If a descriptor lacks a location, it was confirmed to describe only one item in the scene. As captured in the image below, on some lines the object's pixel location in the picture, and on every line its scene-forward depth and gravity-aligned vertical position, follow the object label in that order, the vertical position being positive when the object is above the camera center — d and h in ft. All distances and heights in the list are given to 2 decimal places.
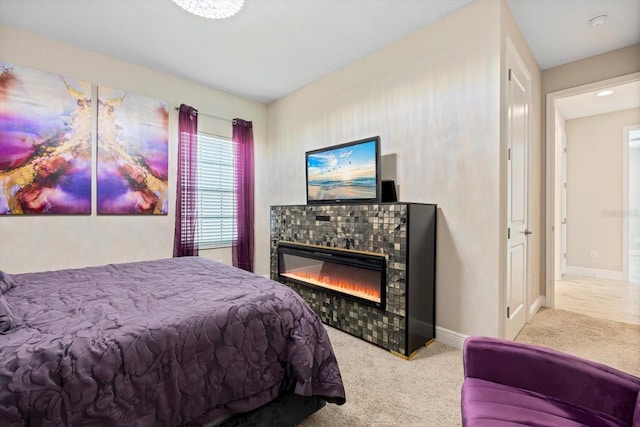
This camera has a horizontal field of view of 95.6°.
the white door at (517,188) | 7.86 +0.76
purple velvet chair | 3.33 -2.28
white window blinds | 12.68 +0.95
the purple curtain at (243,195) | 13.66 +0.87
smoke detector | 8.08 +5.51
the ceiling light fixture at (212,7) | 6.74 +4.90
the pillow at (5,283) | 5.28 -1.32
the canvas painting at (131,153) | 10.14 +2.23
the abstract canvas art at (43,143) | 8.54 +2.22
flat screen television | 8.80 +1.37
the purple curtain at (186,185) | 11.81 +1.18
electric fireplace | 8.21 -1.88
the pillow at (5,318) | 3.68 -1.36
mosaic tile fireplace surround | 7.56 -1.44
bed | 3.07 -1.76
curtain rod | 11.91 +4.39
